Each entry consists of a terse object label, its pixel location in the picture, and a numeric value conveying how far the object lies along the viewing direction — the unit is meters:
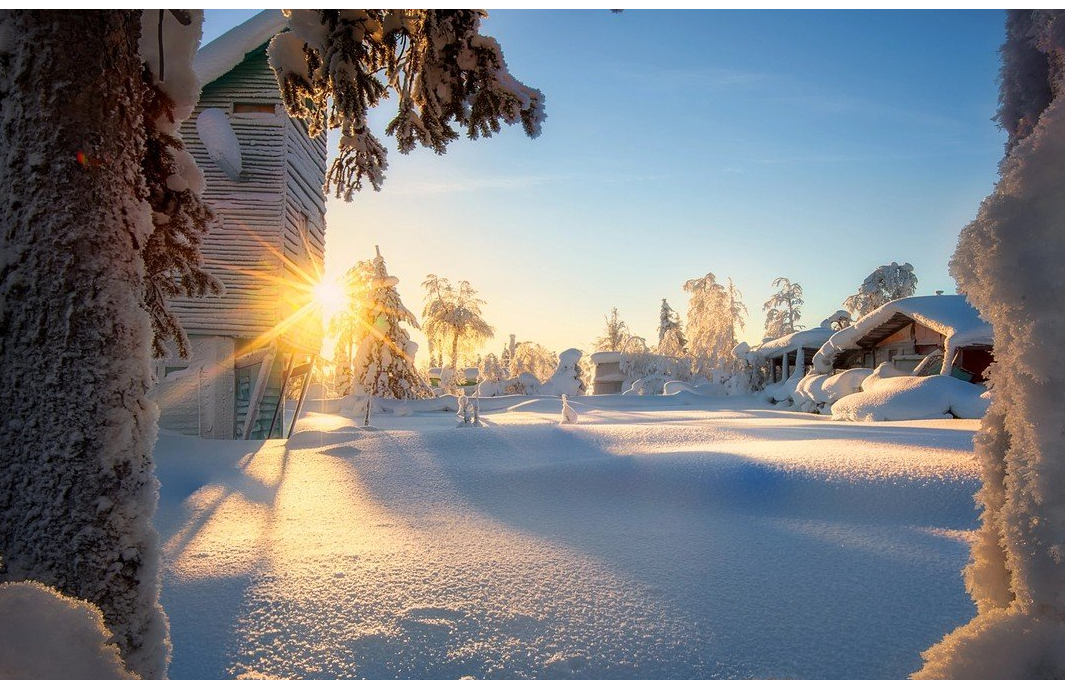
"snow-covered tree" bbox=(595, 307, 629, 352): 51.50
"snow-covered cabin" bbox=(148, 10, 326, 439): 11.15
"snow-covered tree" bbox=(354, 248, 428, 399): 25.28
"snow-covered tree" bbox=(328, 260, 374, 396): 25.70
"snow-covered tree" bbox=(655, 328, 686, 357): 45.37
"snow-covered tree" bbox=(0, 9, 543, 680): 2.03
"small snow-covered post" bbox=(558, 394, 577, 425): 12.96
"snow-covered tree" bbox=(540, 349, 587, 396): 38.88
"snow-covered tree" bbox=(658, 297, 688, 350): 47.66
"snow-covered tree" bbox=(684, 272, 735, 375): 36.25
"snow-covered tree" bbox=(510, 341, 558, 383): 52.53
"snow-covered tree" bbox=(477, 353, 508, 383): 50.00
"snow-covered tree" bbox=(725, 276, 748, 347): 36.74
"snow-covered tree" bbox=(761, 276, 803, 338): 38.28
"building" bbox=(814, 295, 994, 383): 15.34
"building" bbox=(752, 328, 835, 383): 25.22
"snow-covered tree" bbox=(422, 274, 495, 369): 39.59
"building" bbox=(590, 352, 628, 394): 42.16
